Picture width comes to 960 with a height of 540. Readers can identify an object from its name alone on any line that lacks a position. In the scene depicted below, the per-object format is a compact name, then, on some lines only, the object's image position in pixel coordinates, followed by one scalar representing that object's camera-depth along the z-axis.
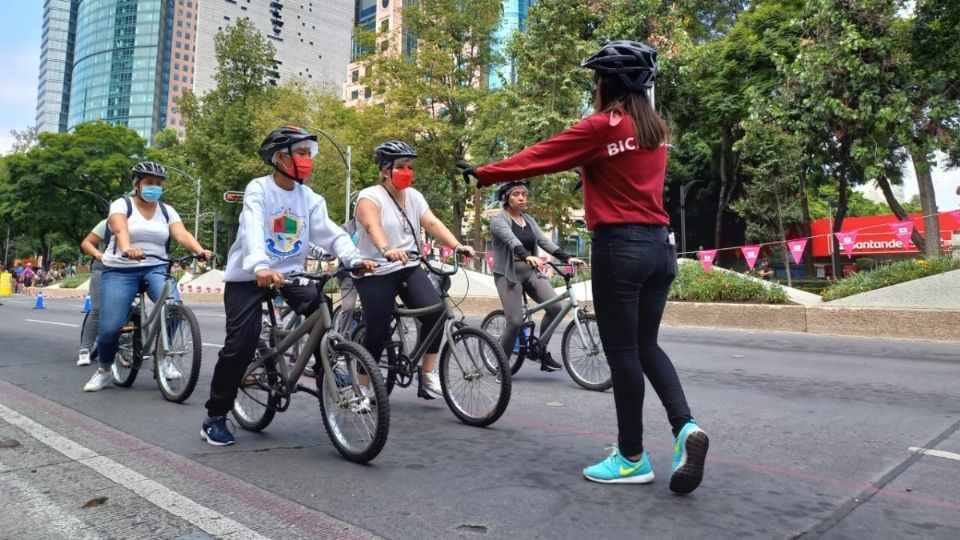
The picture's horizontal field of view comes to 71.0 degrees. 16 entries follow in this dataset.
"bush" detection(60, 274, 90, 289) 38.47
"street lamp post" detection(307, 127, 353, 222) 28.09
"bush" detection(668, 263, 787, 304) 12.87
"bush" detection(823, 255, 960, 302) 11.86
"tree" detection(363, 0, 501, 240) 28.42
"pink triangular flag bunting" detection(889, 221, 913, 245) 13.01
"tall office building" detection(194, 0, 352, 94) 115.19
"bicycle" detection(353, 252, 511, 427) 4.31
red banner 36.81
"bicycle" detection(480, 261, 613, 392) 5.72
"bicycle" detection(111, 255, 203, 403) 5.15
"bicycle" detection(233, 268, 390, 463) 3.43
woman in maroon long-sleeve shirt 2.96
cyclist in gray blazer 5.81
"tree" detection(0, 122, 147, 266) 46.81
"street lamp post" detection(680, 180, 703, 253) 30.92
